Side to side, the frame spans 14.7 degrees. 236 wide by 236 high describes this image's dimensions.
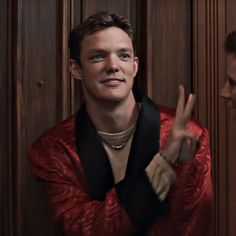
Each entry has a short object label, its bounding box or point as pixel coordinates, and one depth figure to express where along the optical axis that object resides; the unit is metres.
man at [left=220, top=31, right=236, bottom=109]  2.26
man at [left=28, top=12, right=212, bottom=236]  2.27
